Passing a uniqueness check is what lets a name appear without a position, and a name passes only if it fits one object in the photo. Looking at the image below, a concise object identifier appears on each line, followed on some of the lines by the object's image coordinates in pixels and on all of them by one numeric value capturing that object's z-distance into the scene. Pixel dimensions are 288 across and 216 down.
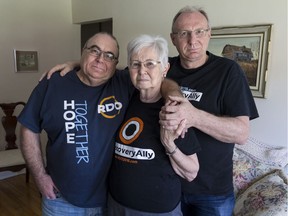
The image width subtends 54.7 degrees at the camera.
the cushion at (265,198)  1.55
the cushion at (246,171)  2.07
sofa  1.63
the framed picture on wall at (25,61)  3.76
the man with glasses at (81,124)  1.25
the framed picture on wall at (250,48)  2.11
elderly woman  1.05
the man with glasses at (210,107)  1.12
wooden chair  3.23
